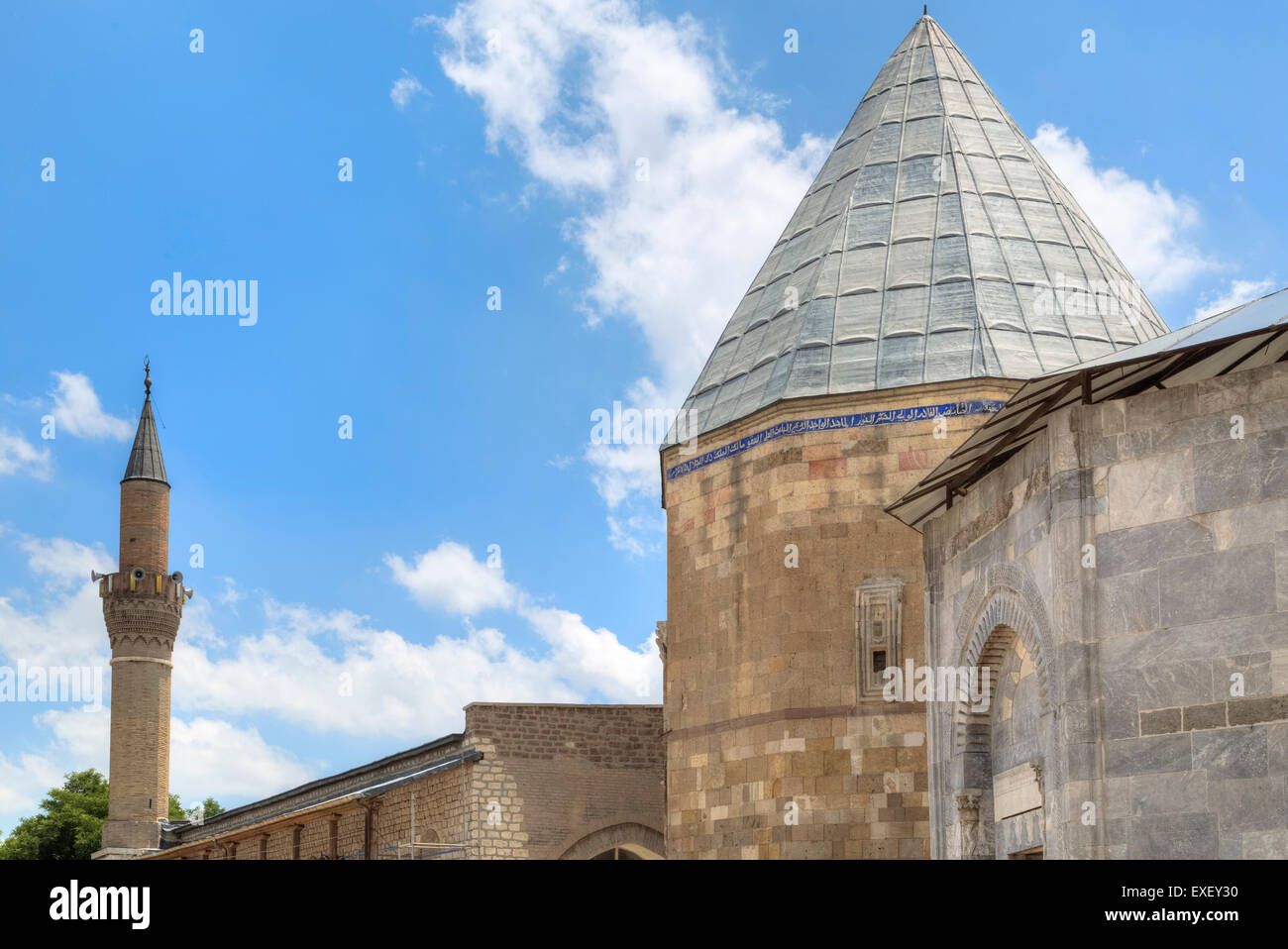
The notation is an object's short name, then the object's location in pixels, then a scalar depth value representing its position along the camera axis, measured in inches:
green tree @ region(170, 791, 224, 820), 2053.4
